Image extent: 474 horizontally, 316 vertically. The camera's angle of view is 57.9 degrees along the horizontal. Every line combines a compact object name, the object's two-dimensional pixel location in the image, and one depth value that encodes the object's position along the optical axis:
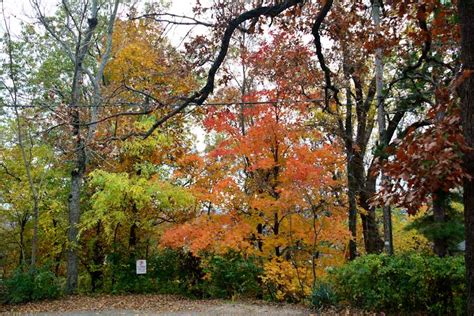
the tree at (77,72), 13.41
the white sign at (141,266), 13.23
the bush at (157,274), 13.63
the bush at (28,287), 12.28
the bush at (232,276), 12.45
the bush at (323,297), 8.93
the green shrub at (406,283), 7.25
